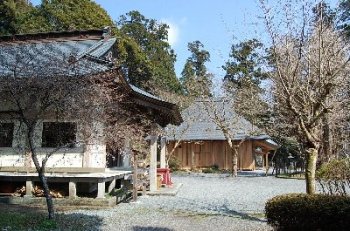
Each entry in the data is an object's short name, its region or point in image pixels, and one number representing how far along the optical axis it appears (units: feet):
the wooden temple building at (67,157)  38.04
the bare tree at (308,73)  25.76
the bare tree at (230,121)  92.27
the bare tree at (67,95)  25.86
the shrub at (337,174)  27.76
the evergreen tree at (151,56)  116.06
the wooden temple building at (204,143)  106.83
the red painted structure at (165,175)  55.77
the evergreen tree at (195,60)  183.12
